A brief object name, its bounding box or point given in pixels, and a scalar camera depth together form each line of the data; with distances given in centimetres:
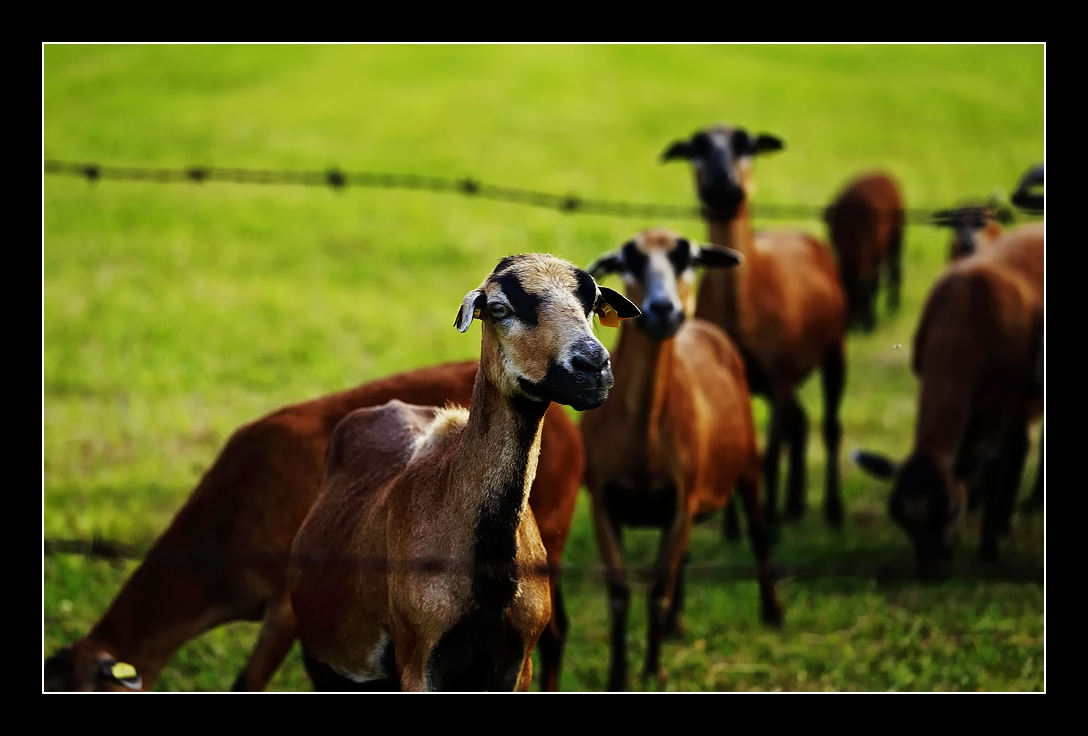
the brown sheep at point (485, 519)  892
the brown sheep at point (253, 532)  1288
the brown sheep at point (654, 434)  1480
